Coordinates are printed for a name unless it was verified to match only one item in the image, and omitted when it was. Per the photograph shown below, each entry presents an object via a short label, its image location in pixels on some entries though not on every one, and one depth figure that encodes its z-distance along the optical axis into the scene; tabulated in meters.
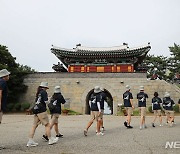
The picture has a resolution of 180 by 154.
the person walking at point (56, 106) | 6.89
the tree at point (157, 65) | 33.43
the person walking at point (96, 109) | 7.62
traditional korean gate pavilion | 26.28
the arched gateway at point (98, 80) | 22.30
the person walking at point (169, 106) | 10.52
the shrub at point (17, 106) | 22.02
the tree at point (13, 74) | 21.45
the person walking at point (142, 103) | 9.33
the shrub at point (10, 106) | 22.12
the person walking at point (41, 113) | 5.80
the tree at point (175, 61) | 31.59
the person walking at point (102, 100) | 7.80
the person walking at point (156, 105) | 10.80
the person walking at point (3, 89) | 5.20
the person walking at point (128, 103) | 9.37
